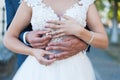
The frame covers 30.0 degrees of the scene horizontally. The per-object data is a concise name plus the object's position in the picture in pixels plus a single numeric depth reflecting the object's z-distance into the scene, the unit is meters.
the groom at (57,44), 1.37
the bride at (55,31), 1.36
